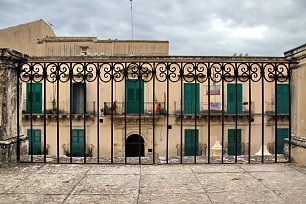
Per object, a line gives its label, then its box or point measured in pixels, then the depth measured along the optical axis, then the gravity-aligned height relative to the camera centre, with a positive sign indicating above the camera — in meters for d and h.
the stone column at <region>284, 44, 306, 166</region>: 4.41 -0.05
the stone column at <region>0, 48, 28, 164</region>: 4.21 -0.03
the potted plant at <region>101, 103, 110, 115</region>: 19.64 -0.61
